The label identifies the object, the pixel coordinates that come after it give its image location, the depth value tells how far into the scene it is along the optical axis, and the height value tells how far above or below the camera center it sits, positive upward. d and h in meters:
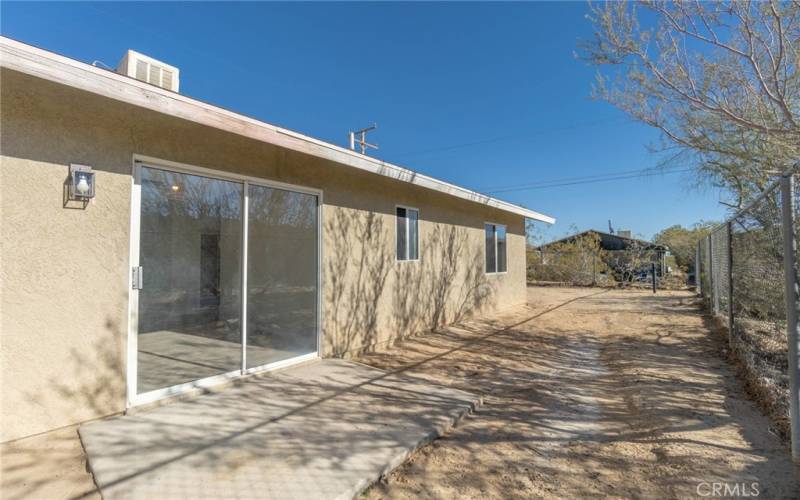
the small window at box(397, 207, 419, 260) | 6.43 +0.62
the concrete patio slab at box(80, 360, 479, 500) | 2.18 -1.20
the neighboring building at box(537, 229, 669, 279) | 16.67 +0.74
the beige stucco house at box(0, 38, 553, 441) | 2.62 +0.24
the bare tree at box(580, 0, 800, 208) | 3.57 +2.11
